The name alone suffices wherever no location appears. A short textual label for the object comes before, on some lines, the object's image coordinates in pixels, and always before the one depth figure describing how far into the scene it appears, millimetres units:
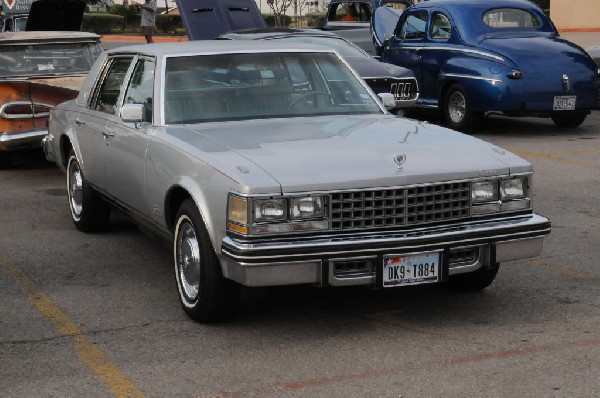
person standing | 30391
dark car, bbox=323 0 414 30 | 20969
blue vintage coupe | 13906
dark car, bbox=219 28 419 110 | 14078
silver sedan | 5547
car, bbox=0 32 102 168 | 11500
